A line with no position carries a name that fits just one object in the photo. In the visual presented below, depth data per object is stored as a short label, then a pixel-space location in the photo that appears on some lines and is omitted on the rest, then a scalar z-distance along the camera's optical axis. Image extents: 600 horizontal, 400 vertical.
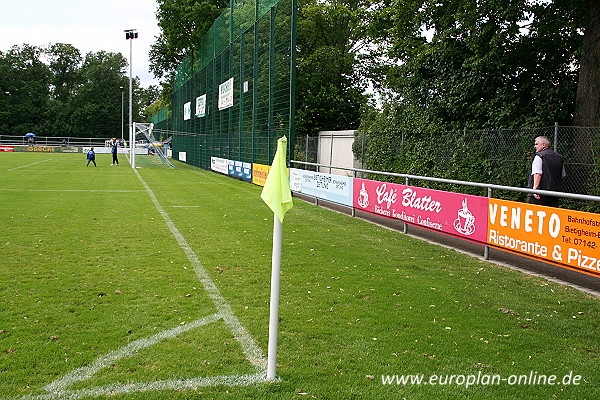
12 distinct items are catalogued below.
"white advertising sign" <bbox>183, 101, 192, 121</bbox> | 43.28
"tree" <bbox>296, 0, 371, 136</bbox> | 35.56
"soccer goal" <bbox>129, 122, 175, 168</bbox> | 38.62
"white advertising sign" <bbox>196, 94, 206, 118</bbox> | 36.94
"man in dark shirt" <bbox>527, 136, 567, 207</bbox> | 9.03
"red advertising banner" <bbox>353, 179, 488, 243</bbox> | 8.85
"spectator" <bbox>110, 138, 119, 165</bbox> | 37.38
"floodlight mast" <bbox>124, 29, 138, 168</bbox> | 47.50
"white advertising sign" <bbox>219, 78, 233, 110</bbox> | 28.80
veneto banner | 6.53
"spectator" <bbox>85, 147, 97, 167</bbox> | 34.53
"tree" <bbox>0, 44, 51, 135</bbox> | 87.12
